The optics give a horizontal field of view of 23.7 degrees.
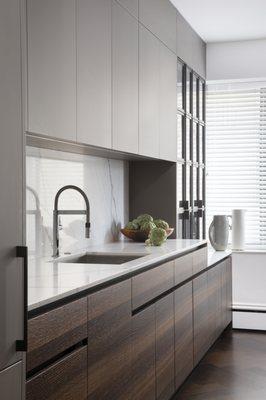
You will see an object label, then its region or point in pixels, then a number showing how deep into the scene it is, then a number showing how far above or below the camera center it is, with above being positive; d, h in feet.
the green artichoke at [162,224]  14.55 -0.78
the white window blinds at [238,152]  20.07 +1.22
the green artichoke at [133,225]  14.51 -0.80
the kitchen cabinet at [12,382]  5.56 -1.73
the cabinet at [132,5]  12.27 +3.68
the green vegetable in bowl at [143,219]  14.48 -0.66
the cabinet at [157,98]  13.47 +2.12
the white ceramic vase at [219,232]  18.40 -1.22
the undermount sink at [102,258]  11.86 -1.30
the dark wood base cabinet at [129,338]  6.78 -2.07
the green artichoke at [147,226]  14.29 -0.81
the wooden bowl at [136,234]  14.29 -1.00
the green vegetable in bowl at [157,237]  13.42 -0.99
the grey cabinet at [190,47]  16.58 +4.03
